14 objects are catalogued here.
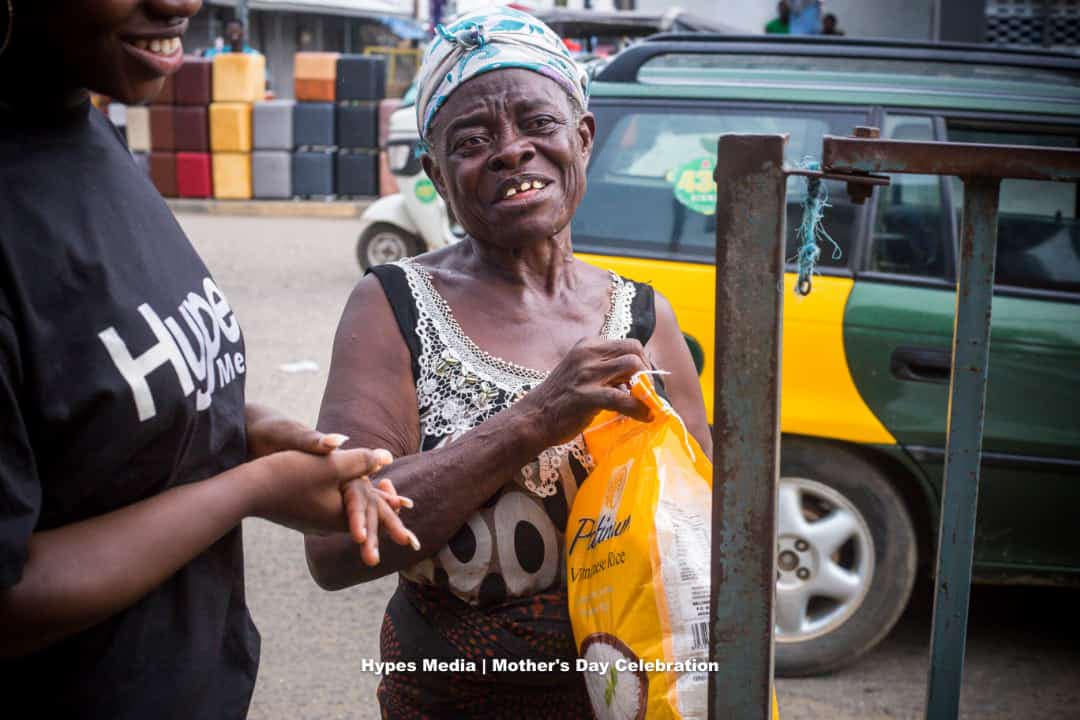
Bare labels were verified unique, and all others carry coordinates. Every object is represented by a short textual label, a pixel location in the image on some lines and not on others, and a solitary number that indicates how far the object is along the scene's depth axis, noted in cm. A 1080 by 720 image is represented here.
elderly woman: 164
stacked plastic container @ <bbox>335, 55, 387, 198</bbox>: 1622
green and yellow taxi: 344
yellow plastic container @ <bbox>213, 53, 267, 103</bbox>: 1628
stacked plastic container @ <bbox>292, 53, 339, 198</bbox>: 1639
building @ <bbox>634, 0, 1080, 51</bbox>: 1731
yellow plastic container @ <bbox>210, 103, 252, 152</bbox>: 1619
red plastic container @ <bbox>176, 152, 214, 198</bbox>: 1666
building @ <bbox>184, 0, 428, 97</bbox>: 2722
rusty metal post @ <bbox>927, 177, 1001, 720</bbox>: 121
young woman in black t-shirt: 112
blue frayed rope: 129
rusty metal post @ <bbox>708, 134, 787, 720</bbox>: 110
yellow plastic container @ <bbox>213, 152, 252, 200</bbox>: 1667
